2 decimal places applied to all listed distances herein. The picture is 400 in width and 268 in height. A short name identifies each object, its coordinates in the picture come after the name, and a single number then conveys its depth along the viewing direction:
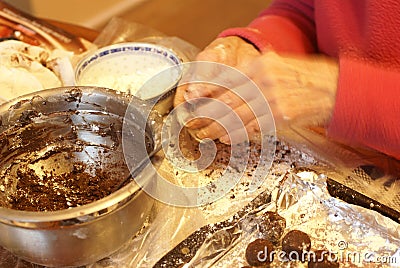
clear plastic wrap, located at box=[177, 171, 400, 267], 1.11
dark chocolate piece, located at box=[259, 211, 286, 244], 1.13
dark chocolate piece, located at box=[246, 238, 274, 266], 1.10
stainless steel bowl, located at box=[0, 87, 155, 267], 1.08
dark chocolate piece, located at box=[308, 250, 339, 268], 1.10
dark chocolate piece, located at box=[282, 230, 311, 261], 1.11
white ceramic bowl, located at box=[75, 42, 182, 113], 1.34
